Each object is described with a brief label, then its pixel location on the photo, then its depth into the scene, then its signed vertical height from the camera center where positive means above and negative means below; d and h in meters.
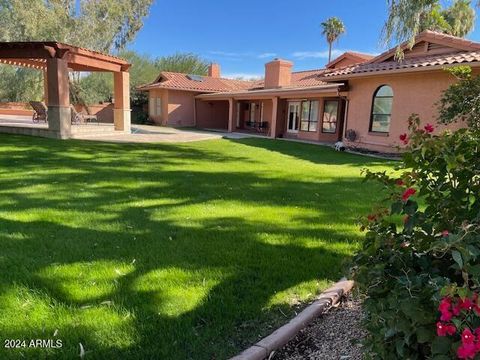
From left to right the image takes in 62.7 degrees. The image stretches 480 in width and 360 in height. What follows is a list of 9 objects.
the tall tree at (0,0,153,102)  24.72 +5.63
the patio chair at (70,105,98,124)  21.28 -0.51
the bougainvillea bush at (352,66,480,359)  1.50 -0.62
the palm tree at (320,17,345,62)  41.44 +9.38
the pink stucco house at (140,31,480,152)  13.39 +1.06
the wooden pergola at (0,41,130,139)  13.87 +1.59
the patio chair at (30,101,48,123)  19.80 -0.16
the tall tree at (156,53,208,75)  44.50 +5.55
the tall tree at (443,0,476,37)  17.40 +6.16
